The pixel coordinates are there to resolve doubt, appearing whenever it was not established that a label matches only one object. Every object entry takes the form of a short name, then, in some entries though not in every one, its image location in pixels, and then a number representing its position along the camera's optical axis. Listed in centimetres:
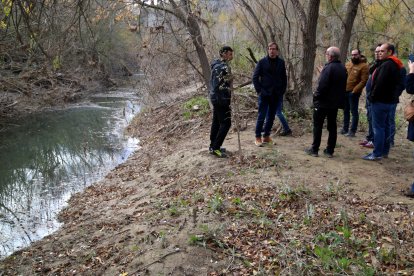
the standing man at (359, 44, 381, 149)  683
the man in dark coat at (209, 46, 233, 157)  669
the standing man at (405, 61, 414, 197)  491
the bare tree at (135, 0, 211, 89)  999
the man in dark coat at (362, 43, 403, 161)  601
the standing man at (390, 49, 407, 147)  638
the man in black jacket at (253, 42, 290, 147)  719
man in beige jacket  753
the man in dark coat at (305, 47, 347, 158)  636
